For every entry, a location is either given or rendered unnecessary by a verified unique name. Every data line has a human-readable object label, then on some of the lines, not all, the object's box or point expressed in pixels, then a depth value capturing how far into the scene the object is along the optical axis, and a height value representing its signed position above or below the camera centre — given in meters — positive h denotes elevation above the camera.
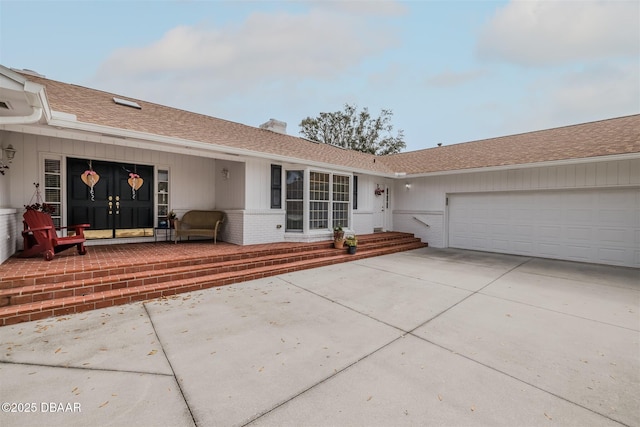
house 5.58 +0.77
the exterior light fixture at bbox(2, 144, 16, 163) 5.12 +1.04
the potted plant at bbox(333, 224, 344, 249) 7.82 -0.91
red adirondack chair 4.61 -0.59
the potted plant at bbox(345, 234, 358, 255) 7.58 -1.05
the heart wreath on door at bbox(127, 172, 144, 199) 6.85 +0.63
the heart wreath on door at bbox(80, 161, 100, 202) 6.08 +0.67
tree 25.19 +7.67
